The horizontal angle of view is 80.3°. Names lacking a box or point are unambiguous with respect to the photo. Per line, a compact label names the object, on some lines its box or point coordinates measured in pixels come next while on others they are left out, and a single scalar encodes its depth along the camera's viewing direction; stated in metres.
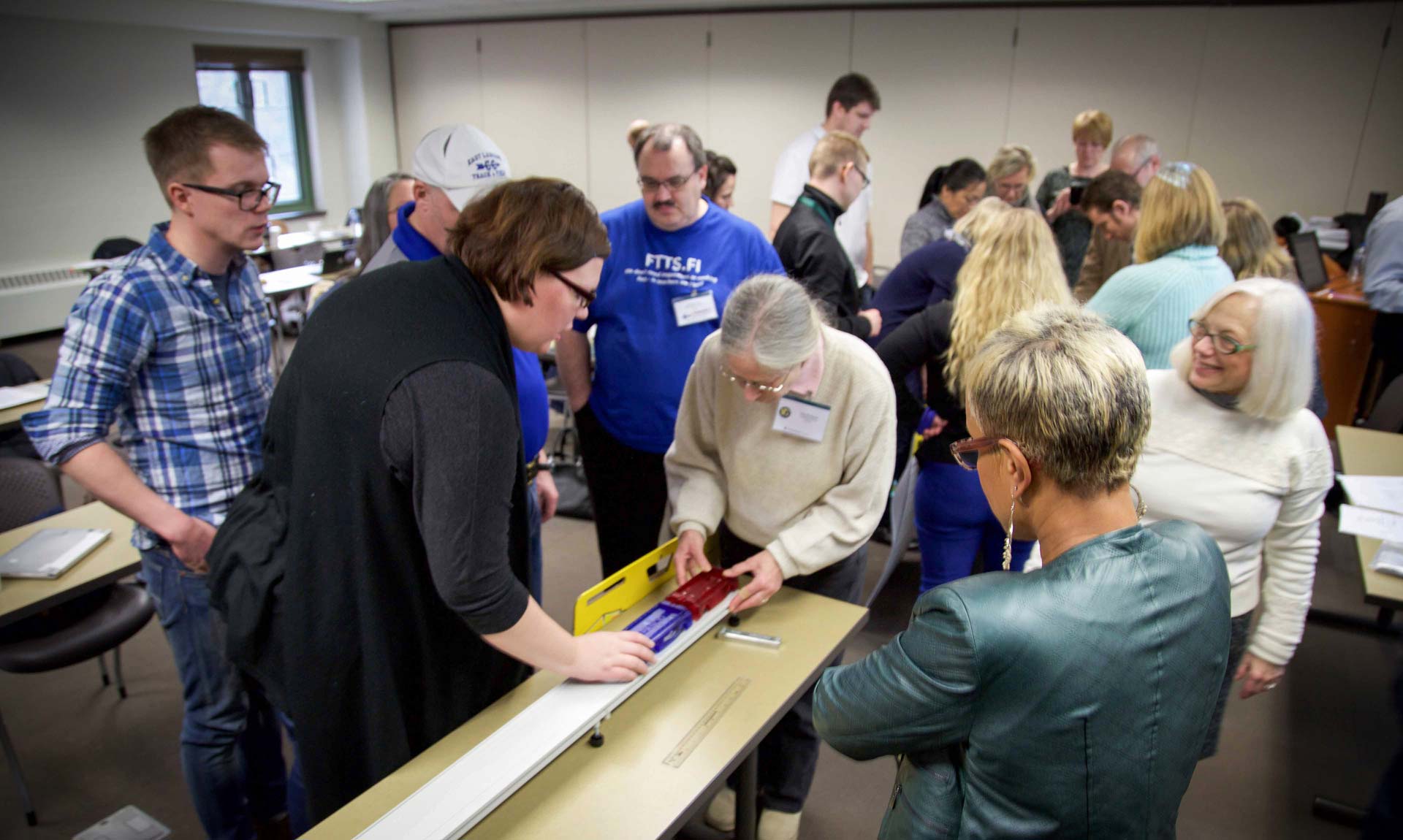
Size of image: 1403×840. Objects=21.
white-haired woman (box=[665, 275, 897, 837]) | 1.56
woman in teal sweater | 2.37
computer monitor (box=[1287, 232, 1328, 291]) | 4.50
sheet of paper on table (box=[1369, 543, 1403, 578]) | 2.01
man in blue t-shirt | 2.21
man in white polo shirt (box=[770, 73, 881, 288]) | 3.92
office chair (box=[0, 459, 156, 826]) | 2.11
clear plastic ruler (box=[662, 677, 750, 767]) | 1.31
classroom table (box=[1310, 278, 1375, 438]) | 4.25
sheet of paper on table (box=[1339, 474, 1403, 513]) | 2.31
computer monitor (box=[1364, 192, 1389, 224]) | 5.16
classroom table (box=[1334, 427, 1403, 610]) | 2.02
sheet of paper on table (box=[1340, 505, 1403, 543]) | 2.14
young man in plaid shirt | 1.55
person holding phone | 4.07
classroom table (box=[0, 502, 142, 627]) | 1.87
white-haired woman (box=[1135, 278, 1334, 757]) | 1.55
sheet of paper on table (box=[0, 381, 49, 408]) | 2.94
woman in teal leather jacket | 0.84
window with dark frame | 7.88
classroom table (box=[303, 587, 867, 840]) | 1.19
